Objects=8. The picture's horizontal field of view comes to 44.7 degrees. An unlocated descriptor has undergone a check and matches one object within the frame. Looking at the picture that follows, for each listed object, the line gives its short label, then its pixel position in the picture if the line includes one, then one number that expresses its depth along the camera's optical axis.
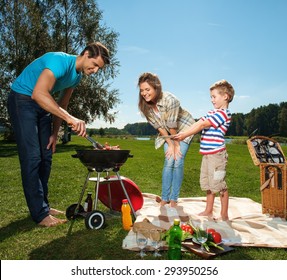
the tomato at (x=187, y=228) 3.44
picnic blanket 3.43
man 3.70
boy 4.13
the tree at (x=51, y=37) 19.22
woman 4.46
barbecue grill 3.67
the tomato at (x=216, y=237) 3.24
